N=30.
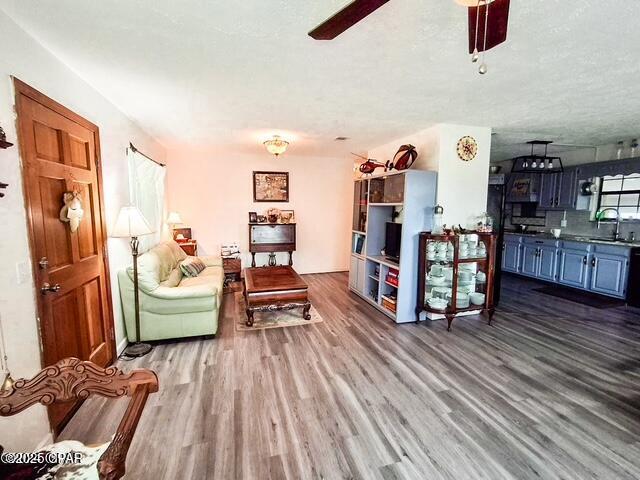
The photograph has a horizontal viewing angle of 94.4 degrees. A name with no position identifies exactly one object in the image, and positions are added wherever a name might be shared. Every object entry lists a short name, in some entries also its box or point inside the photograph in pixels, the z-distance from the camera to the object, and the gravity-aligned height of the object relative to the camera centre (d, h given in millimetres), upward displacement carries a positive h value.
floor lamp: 2646 -200
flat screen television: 3952 -412
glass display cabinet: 3576 -786
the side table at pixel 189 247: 5270 -659
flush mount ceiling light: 4070 +899
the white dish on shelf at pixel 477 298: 3801 -1121
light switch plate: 1597 -343
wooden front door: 1750 -178
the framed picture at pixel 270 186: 5910 +472
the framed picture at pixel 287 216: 5968 -119
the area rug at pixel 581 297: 4441 -1381
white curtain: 3355 +251
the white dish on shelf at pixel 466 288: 3840 -1004
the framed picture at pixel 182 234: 5395 -449
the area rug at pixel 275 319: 3611 -1397
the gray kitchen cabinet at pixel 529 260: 5672 -969
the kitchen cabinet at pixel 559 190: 5301 +384
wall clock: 3709 +780
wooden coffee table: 3543 -1023
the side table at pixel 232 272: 5266 -1100
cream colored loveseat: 3014 -1000
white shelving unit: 3645 -347
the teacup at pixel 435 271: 3785 -775
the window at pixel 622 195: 4777 +269
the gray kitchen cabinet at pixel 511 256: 6031 -940
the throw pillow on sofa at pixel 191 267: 4176 -819
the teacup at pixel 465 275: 3783 -824
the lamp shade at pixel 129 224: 2643 -129
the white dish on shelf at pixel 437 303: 3600 -1135
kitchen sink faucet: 4890 -253
